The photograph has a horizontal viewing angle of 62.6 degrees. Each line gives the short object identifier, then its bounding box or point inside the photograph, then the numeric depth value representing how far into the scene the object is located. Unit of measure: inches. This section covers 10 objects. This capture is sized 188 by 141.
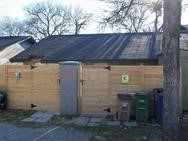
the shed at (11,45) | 512.3
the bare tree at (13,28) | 914.4
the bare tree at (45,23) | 883.3
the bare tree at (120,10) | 176.3
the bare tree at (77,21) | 836.3
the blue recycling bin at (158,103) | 204.4
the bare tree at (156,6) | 178.3
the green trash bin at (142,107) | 210.4
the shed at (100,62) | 226.0
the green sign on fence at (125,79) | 225.5
